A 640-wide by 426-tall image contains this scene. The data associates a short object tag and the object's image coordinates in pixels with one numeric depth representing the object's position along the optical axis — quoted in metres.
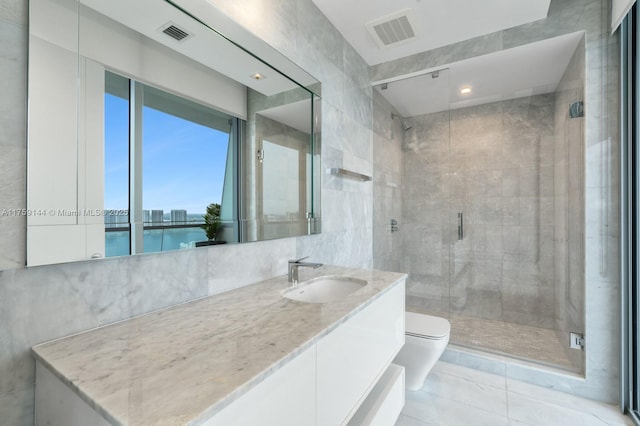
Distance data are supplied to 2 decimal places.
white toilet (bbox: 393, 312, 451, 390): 1.87
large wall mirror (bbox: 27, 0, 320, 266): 0.78
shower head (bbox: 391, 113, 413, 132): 2.89
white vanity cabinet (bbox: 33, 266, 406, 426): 0.55
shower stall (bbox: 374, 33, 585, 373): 2.39
